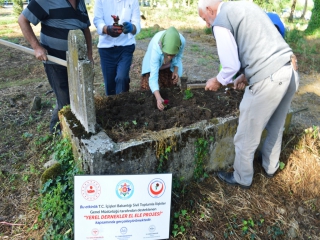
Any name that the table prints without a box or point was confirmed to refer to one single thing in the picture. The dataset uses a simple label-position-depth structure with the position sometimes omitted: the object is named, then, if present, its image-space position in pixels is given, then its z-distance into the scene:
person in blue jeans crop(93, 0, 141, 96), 3.93
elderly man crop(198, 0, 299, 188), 2.45
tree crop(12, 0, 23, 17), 14.68
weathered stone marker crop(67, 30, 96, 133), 2.53
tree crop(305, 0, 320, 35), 11.91
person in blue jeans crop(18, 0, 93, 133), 3.20
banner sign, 2.29
